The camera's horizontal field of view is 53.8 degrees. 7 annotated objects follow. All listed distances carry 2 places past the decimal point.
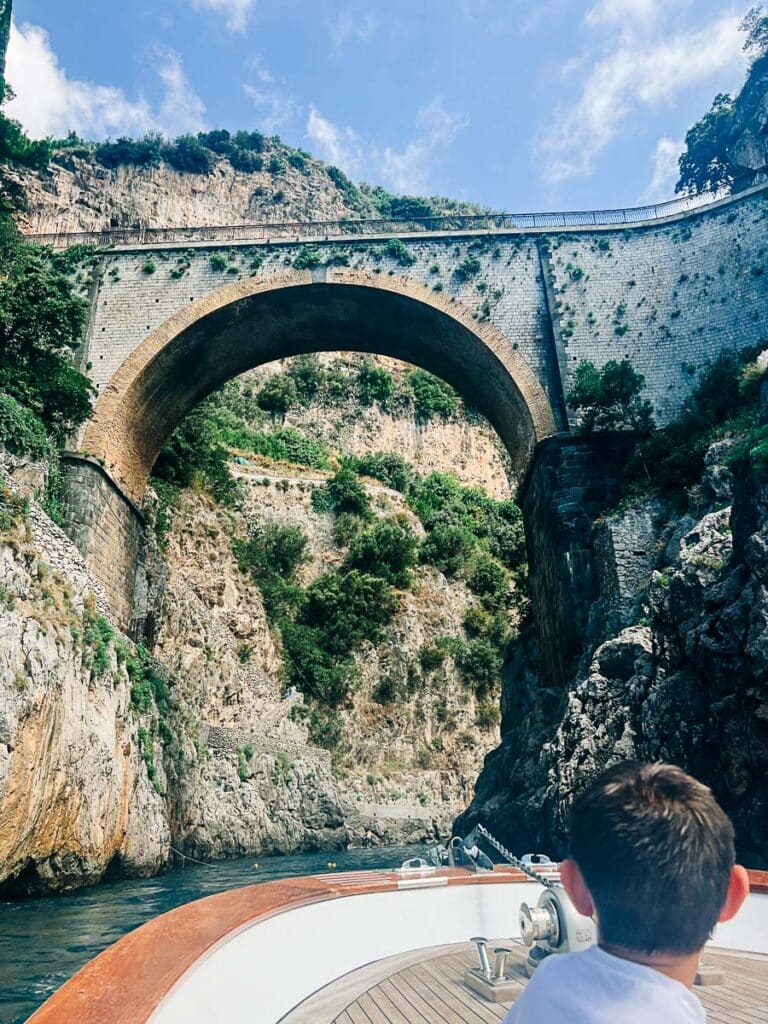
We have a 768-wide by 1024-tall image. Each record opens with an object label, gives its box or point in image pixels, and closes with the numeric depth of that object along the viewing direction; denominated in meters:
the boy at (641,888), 1.06
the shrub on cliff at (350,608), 29.16
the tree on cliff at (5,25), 16.84
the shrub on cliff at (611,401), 15.05
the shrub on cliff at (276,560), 29.11
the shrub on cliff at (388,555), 31.00
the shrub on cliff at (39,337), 14.05
